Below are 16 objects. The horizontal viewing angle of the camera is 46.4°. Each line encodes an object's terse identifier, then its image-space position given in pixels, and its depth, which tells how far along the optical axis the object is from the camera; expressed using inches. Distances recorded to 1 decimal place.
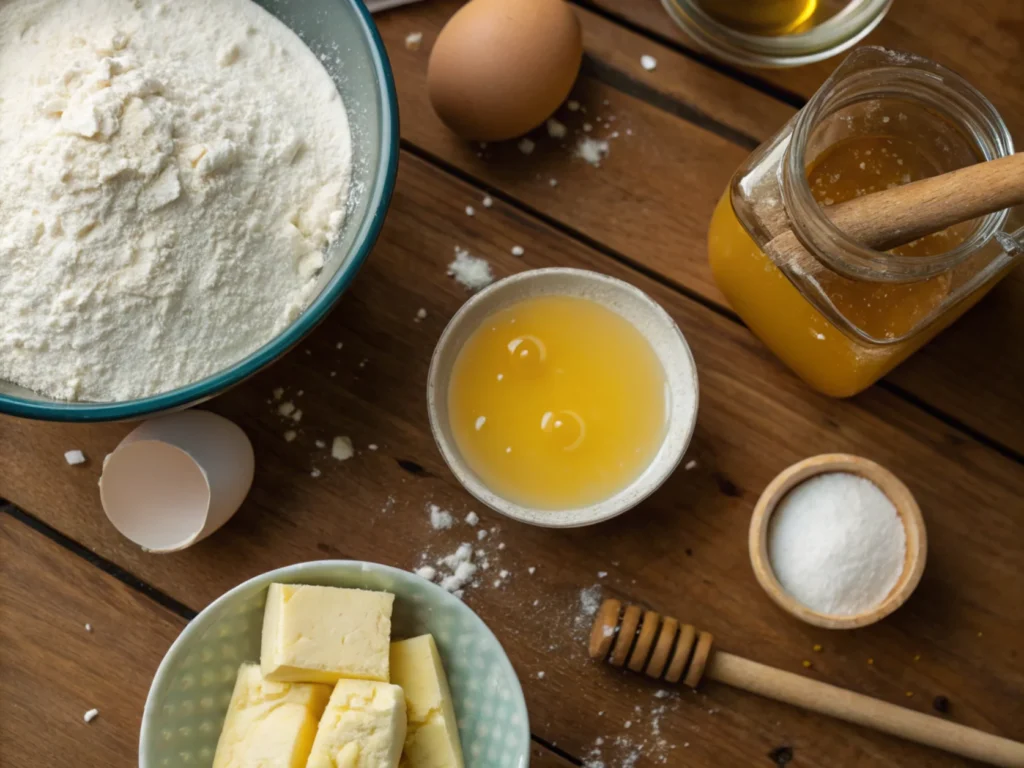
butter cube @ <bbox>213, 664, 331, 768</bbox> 14.7
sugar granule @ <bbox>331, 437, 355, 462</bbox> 16.9
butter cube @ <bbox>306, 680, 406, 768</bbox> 14.6
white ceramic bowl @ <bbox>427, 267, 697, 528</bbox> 16.1
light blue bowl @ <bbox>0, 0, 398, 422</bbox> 14.1
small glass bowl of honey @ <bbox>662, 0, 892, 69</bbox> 16.7
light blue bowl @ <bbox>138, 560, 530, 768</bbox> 15.1
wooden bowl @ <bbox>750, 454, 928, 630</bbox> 16.1
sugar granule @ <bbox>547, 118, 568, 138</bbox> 17.3
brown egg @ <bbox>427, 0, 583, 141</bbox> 15.9
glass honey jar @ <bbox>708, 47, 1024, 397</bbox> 14.6
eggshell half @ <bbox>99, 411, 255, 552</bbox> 16.0
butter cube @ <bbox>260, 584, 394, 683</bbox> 14.9
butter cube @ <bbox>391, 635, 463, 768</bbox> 15.3
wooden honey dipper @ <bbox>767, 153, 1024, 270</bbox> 13.4
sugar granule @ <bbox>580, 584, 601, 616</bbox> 16.8
